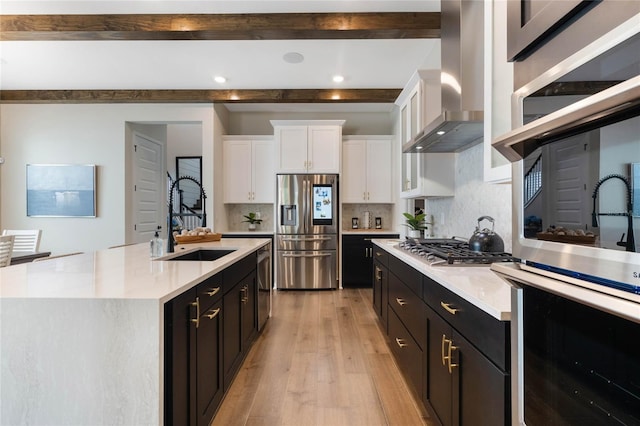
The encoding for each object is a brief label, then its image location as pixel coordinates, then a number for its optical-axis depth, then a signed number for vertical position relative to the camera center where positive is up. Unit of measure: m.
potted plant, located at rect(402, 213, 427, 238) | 3.46 -0.11
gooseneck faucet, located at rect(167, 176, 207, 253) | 2.22 -0.12
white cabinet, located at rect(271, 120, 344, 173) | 4.75 +1.06
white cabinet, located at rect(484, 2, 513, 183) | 1.22 +0.53
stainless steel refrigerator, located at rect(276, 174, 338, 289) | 4.64 -0.34
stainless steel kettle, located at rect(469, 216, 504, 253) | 1.82 -0.18
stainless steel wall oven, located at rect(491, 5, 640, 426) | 0.51 -0.05
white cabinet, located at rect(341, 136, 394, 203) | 5.05 +0.75
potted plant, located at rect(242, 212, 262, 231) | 5.18 -0.12
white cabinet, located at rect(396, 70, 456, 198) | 2.72 +0.58
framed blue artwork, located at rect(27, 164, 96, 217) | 4.68 +0.37
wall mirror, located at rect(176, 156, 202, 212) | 7.75 +1.07
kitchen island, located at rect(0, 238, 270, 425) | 1.06 -0.52
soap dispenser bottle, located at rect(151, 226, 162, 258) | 2.02 -0.23
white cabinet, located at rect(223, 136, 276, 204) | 5.06 +0.74
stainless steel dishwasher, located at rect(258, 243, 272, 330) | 2.86 -0.73
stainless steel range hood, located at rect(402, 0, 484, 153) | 1.94 +0.95
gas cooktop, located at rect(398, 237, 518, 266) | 1.64 -0.25
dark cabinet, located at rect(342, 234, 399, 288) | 4.77 -0.75
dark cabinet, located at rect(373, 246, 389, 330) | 2.71 -0.69
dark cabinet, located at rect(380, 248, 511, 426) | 0.96 -0.59
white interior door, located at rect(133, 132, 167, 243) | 5.09 +0.49
